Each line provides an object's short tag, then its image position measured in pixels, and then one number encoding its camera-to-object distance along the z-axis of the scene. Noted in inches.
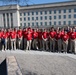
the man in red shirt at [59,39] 222.0
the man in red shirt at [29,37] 241.4
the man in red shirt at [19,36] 250.5
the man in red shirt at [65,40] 216.5
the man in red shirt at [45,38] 233.7
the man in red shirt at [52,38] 227.1
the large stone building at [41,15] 1422.9
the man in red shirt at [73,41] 210.9
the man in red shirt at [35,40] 241.8
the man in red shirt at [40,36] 239.5
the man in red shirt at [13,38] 252.4
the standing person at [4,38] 254.2
